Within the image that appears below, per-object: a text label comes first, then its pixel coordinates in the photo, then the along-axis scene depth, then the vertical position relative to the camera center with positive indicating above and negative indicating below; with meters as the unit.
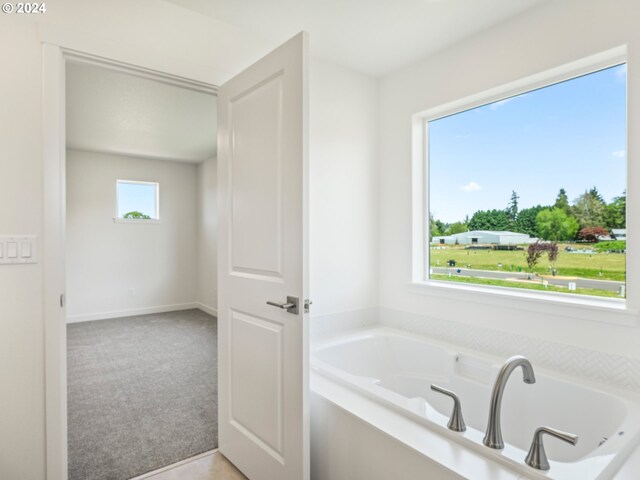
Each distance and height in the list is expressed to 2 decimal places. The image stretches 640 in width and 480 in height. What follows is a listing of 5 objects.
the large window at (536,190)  1.86 +0.27
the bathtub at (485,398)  1.23 -0.78
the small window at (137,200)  5.62 +0.57
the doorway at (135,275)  2.17 -0.57
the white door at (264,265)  1.55 -0.14
